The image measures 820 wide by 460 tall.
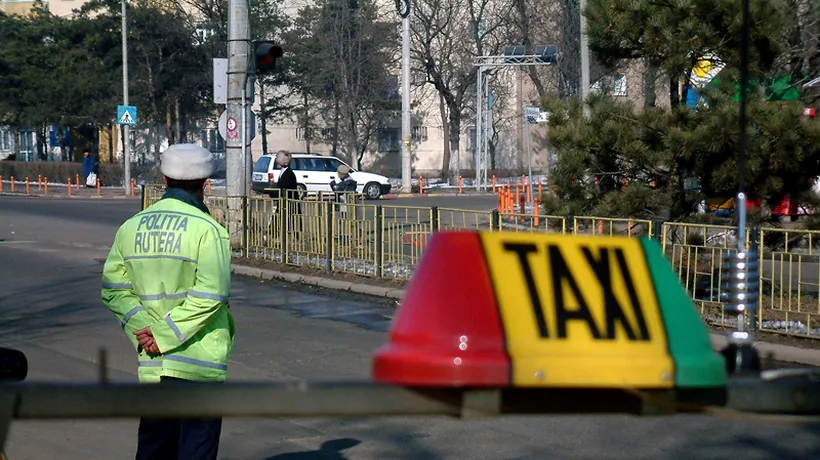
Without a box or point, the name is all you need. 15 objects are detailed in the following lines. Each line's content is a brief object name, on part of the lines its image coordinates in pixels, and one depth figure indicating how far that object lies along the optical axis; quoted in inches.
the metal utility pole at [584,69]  767.7
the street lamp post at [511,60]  1331.2
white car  1489.9
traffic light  645.3
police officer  172.9
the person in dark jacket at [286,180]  676.7
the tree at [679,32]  456.8
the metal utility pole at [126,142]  1492.6
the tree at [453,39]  2080.5
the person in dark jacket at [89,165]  1781.5
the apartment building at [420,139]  2372.0
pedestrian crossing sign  1403.8
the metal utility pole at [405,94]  1435.5
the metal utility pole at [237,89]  687.7
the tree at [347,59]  2065.7
